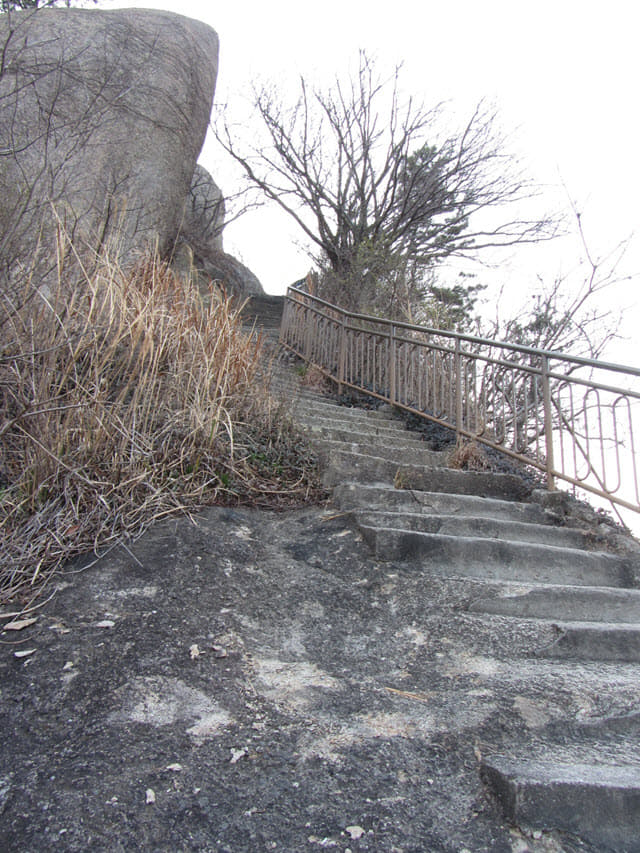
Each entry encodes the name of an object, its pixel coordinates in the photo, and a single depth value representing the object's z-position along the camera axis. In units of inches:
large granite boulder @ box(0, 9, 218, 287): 294.2
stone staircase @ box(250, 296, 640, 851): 60.5
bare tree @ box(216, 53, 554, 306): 500.4
